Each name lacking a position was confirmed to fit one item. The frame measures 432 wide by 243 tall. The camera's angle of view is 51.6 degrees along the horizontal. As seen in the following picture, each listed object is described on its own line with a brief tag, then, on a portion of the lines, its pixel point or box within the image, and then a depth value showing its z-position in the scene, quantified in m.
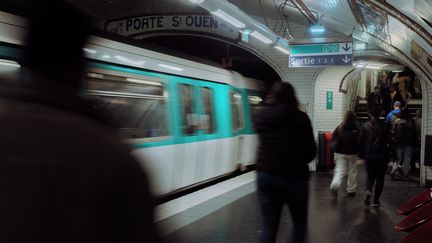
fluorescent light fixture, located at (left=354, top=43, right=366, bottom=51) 11.72
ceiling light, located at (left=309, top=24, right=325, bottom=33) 10.72
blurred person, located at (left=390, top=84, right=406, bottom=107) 16.20
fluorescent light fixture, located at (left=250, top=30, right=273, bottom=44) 8.51
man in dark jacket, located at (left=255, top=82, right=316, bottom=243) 3.84
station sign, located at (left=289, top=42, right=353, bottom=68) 10.17
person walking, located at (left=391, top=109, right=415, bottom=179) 11.01
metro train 5.85
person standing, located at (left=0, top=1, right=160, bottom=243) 0.84
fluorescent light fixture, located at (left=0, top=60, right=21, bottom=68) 4.49
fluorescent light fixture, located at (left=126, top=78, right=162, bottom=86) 6.39
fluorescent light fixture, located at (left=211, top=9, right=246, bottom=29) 6.80
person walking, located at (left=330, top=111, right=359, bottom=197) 8.19
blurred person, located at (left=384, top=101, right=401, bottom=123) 11.70
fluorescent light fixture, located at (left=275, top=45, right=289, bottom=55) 10.21
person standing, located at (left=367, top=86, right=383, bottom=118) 13.98
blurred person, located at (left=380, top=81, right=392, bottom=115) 15.04
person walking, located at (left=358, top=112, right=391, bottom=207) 7.37
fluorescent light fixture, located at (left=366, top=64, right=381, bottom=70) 14.02
